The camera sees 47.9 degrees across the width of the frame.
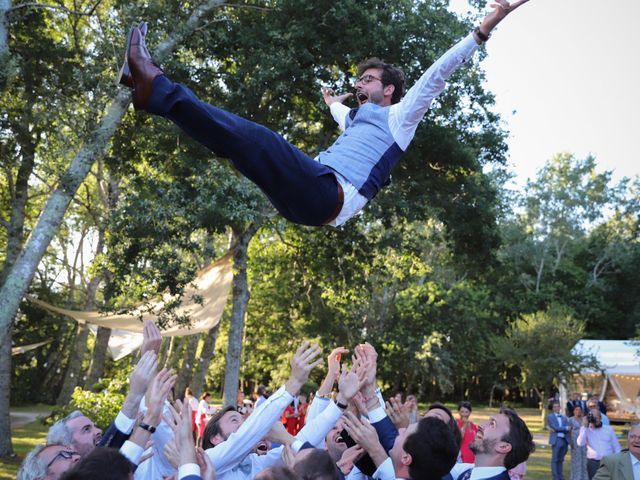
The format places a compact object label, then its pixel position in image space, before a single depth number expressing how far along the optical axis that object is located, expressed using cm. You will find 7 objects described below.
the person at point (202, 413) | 1392
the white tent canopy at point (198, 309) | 1303
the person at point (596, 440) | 1142
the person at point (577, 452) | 1349
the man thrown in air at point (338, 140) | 373
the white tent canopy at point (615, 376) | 2976
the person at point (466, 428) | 786
